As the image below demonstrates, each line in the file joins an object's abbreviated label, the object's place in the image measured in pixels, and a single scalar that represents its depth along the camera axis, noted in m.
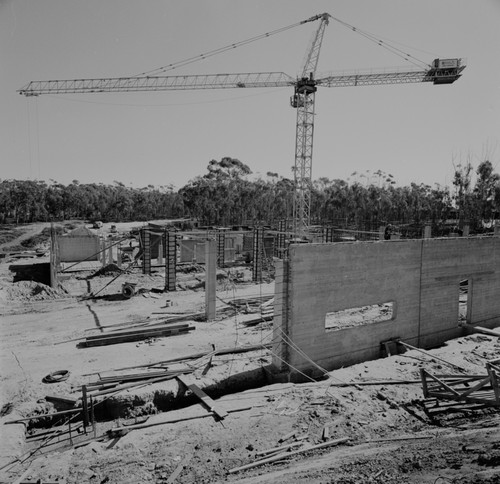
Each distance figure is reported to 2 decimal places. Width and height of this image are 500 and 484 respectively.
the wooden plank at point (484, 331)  13.21
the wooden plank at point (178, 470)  6.18
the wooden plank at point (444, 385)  8.56
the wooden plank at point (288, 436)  7.36
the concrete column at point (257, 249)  21.10
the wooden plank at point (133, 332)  12.15
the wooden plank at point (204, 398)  8.06
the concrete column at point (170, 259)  18.83
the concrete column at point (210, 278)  14.47
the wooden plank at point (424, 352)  10.71
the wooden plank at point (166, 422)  7.38
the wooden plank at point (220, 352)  10.23
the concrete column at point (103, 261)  24.05
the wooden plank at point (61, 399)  8.30
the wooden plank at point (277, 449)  6.98
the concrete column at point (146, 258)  22.17
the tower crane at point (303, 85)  38.47
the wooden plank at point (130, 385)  8.57
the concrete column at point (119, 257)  25.34
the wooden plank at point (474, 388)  8.41
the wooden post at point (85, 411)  7.58
